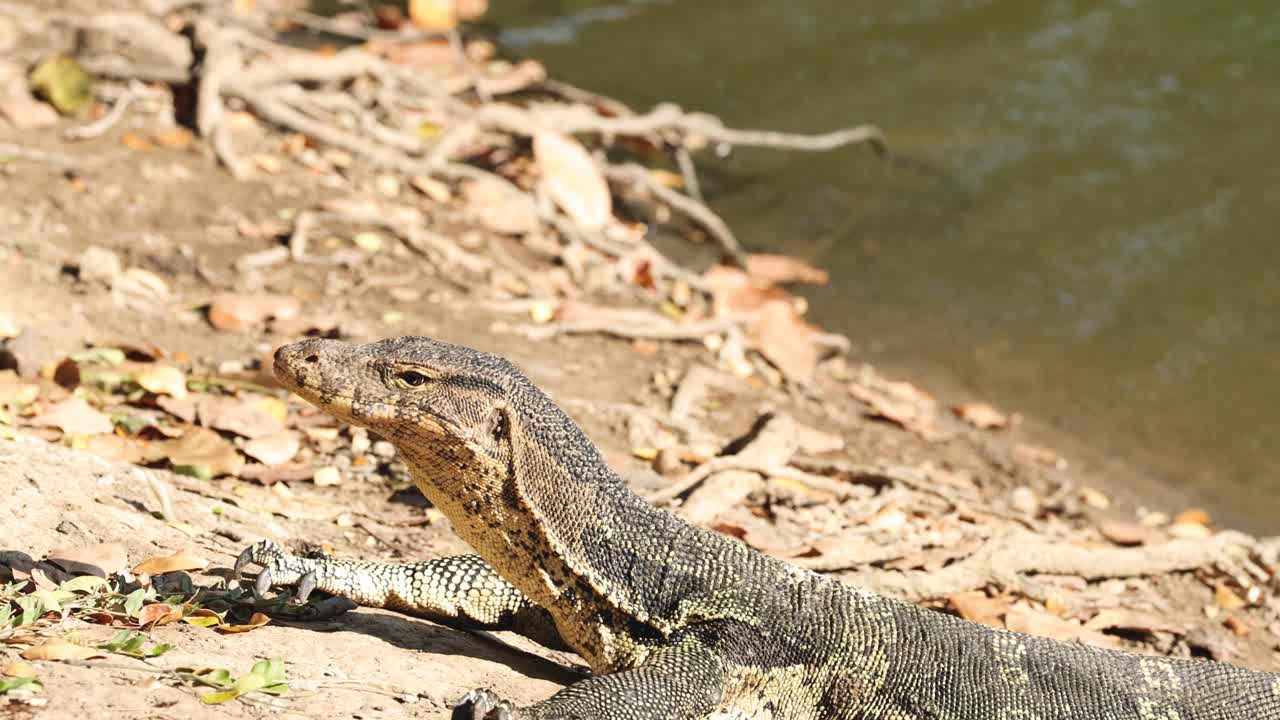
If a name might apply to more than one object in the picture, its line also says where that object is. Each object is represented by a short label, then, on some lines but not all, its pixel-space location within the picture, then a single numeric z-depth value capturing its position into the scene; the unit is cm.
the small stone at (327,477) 995
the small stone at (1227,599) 1159
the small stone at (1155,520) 1356
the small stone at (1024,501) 1287
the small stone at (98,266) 1212
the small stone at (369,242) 1480
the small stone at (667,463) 1118
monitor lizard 716
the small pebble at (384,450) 1048
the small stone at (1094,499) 1381
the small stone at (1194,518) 1368
